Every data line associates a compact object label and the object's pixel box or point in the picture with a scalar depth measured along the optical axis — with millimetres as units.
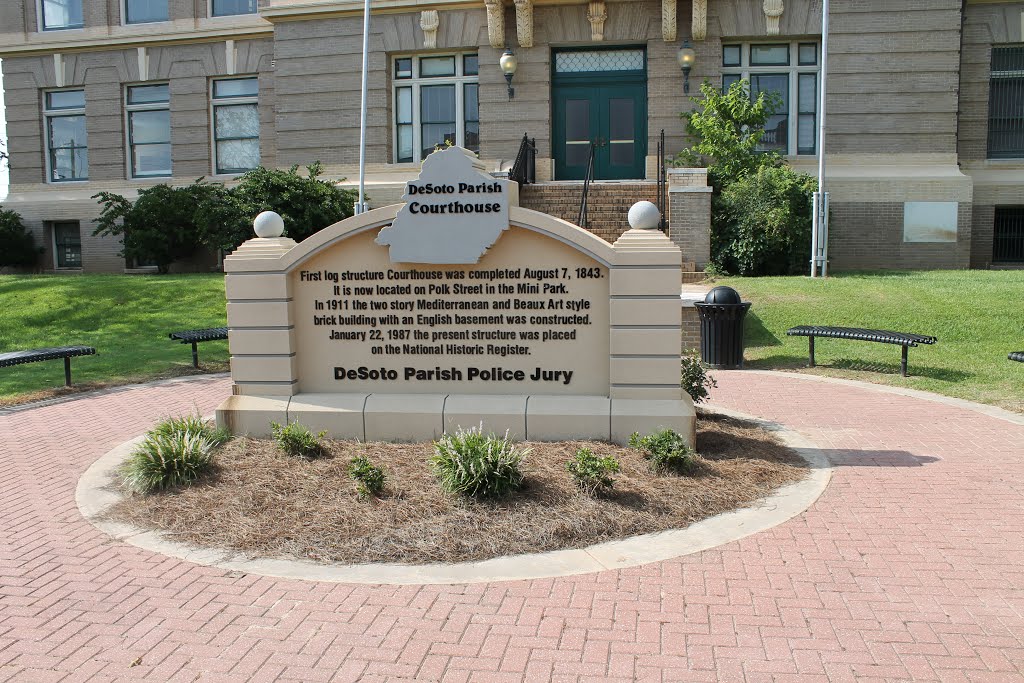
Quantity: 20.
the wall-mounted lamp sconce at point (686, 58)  21391
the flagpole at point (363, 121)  19891
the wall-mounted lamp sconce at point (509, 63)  21672
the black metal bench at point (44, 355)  10688
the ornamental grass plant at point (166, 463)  6328
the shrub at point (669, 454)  6469
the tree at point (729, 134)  19891
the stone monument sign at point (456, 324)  7176
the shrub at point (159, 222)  22406
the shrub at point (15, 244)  25359
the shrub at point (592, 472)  5910
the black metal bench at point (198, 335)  12539
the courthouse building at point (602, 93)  21109
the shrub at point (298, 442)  6910
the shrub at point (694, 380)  8141
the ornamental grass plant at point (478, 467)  5840
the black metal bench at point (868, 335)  10907
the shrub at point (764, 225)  17812
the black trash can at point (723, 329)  12242
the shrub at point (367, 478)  5934
